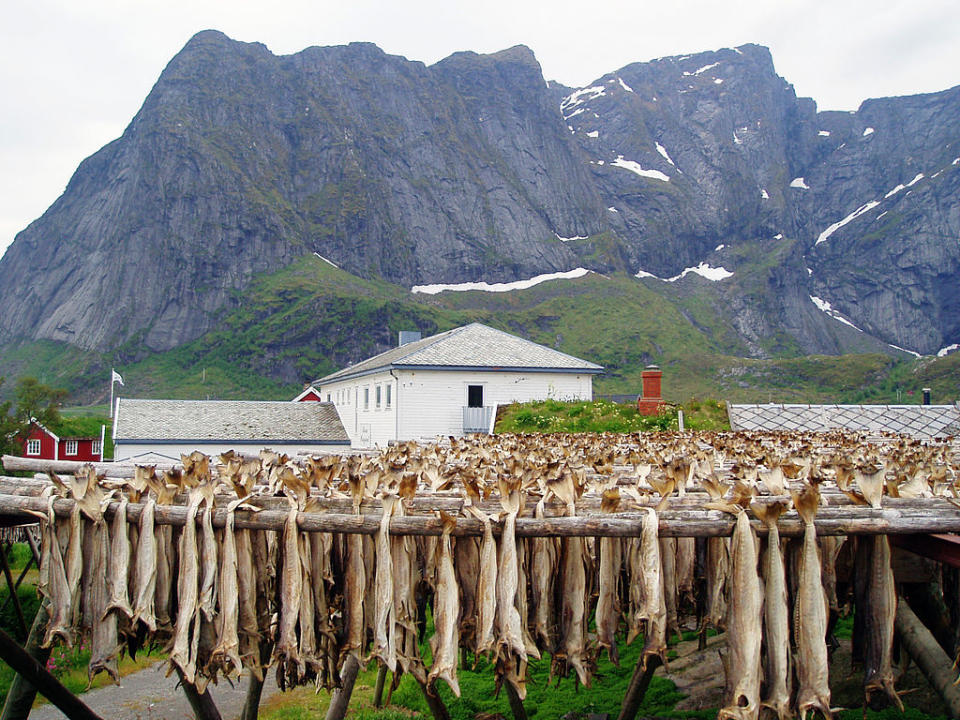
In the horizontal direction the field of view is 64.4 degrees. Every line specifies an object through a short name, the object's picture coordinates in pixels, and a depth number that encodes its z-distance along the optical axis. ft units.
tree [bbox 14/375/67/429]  128.16
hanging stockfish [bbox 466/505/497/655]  12.83
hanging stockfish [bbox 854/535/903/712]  12.65
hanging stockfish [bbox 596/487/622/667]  13.84
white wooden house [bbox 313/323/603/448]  102.12
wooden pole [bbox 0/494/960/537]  12.15
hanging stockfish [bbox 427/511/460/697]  12.91
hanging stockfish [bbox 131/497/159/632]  13.99
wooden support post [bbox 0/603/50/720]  15.99
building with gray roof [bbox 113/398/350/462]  108.88
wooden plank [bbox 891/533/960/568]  11.98
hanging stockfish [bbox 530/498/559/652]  14.06
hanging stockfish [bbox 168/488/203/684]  13.53
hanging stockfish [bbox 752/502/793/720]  12.16
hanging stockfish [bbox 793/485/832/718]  12.05
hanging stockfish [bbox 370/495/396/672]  13.28
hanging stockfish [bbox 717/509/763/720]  12.09
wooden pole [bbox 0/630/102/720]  13.28
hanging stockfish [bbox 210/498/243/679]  13.69
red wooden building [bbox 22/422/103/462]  133.80
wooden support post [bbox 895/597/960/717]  12.82
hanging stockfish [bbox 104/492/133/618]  13.92
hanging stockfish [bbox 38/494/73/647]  14.39
